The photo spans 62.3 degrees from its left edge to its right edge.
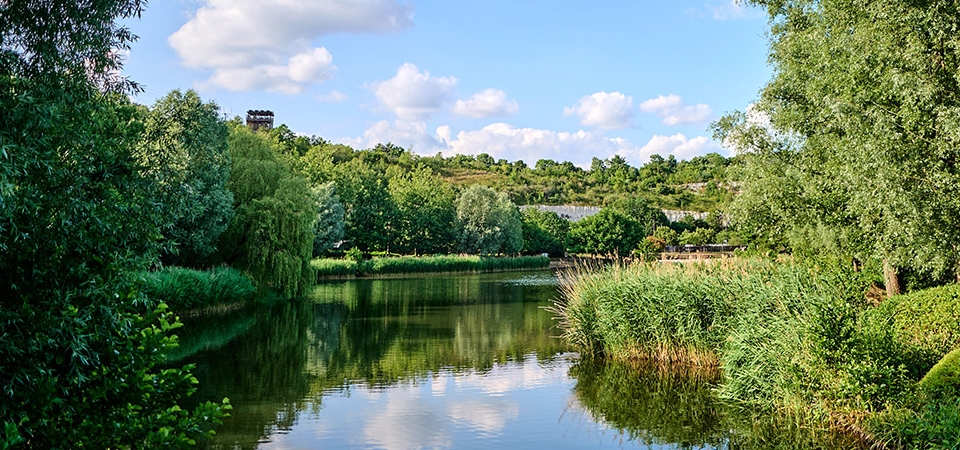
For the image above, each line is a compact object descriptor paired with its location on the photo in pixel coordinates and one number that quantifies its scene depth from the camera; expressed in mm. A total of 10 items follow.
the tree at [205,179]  26391
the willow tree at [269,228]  31047
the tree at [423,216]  71625
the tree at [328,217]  57969
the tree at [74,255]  5492
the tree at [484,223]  76250
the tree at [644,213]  101938
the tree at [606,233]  84875
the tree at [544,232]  87875
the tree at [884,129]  12750
